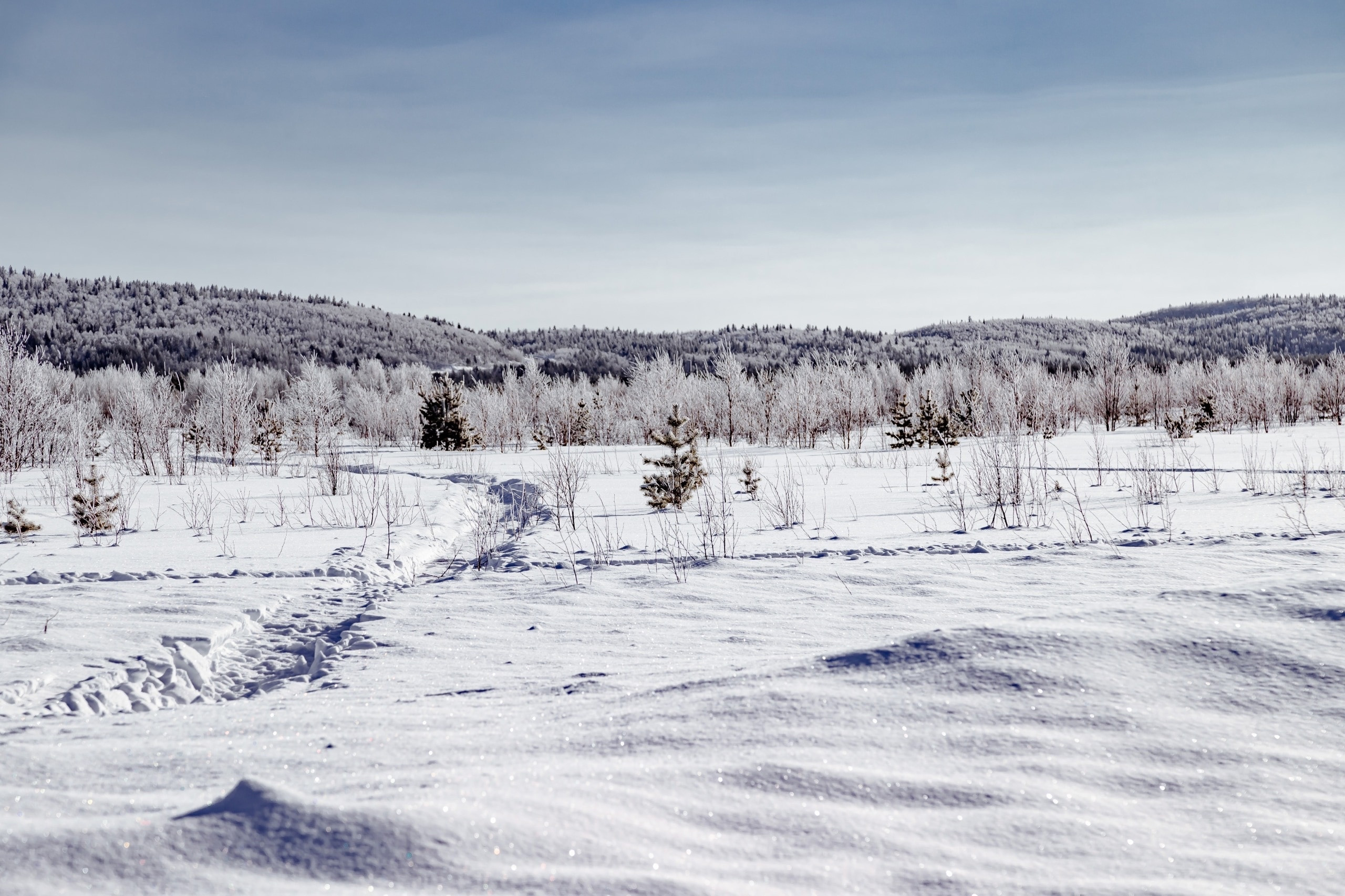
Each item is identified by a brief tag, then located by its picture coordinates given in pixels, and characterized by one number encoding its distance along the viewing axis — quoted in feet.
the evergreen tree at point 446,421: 92.48
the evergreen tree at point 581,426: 109.19
